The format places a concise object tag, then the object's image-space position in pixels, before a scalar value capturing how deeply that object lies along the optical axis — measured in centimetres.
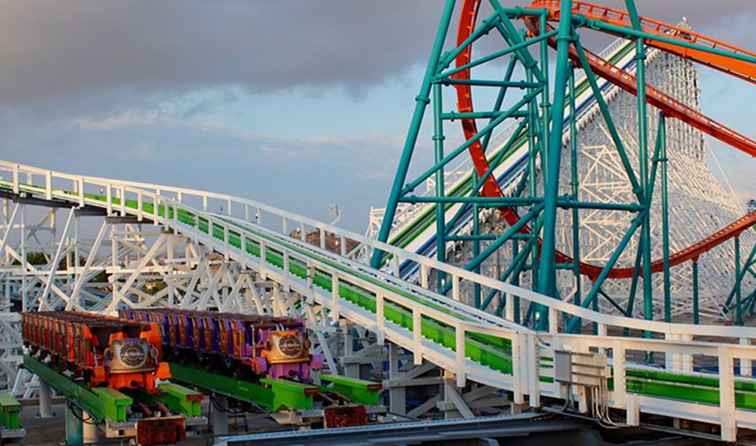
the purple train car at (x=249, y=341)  1189
